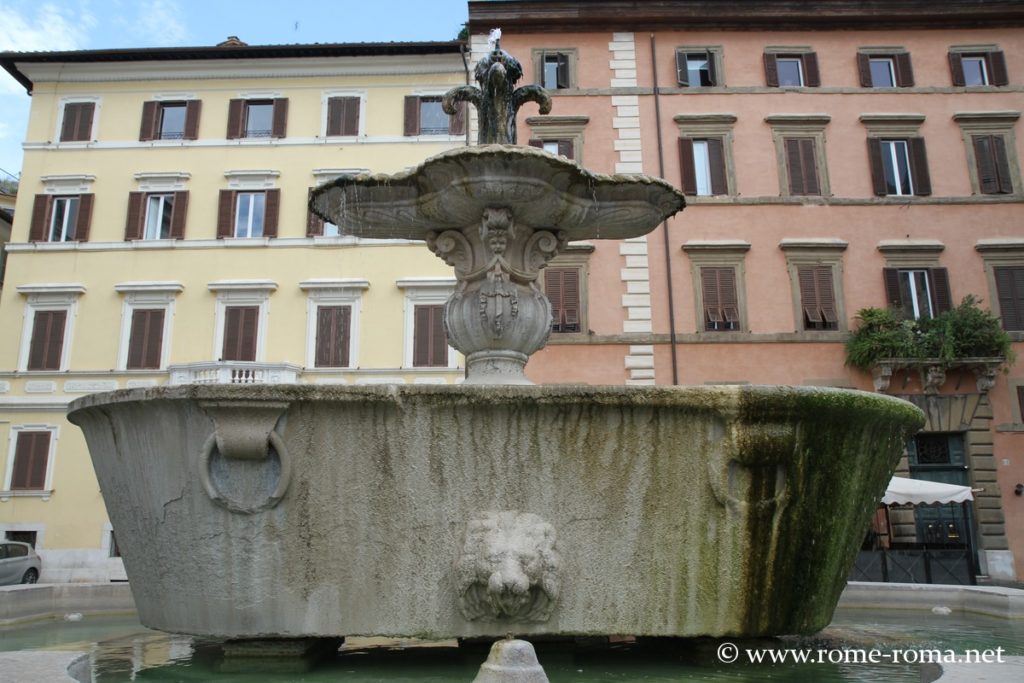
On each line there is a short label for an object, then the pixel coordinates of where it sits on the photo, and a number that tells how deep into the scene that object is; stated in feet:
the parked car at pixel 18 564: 51.49
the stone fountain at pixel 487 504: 13.32
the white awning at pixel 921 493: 51.55
